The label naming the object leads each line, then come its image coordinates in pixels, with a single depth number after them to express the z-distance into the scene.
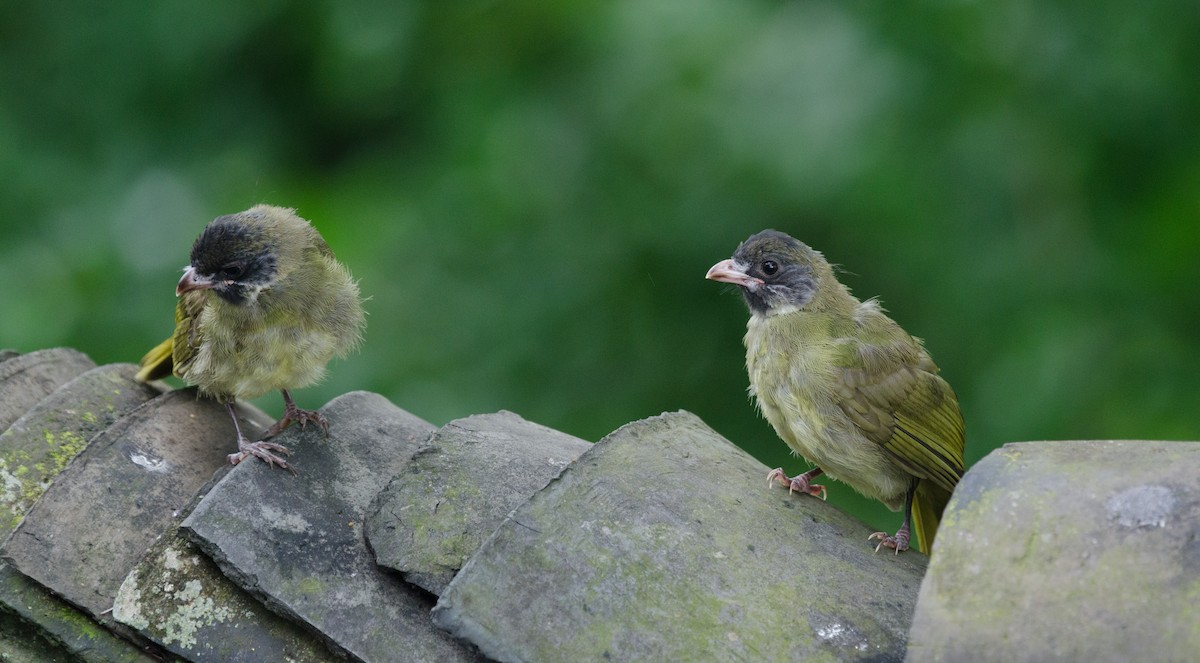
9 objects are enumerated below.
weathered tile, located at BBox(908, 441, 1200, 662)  3.43
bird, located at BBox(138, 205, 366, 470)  7.23
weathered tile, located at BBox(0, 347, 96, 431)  6.14
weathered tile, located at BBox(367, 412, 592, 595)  4.66
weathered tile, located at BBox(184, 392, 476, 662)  4.44
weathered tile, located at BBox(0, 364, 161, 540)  5.37
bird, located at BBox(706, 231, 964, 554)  6.81
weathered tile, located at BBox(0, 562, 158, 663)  4.65
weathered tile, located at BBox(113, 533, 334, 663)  4.52
